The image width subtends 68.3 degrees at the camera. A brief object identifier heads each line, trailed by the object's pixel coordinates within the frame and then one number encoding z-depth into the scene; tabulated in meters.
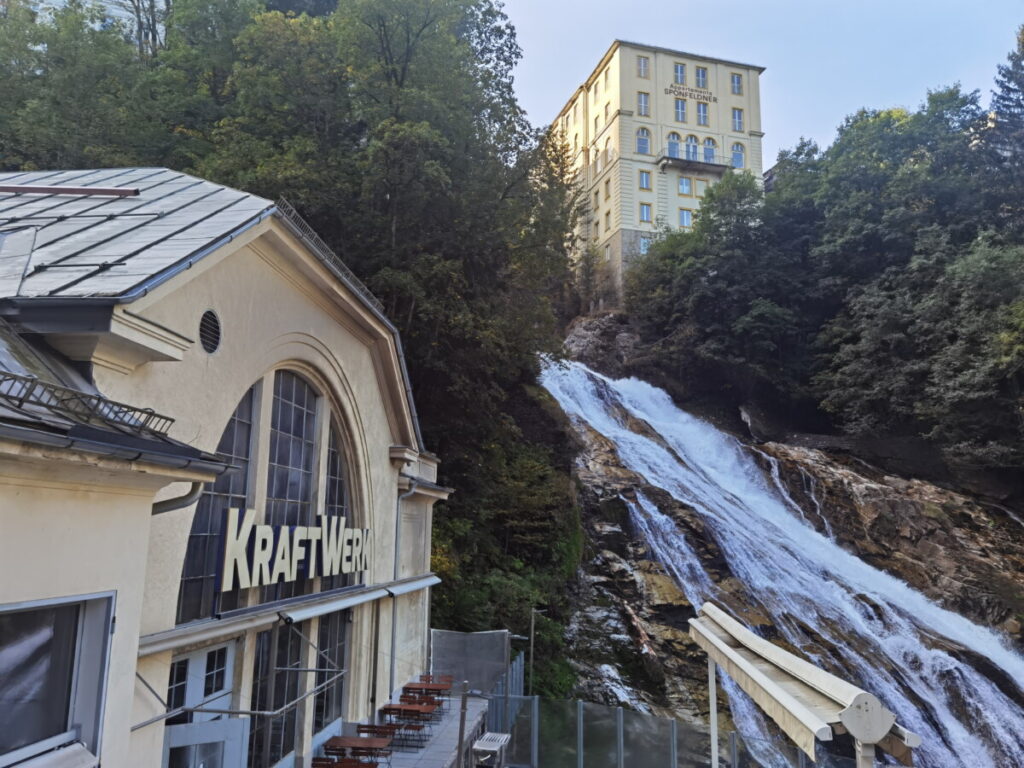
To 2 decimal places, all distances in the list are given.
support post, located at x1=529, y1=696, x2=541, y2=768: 14.55
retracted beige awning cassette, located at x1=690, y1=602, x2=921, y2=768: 5.47
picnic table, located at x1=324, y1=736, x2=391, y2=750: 11.32
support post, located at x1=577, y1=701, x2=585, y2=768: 14.26
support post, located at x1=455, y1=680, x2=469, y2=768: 10.51
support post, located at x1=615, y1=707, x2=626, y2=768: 14.05
